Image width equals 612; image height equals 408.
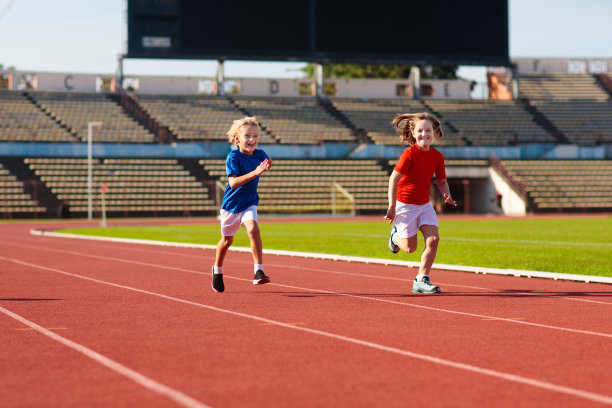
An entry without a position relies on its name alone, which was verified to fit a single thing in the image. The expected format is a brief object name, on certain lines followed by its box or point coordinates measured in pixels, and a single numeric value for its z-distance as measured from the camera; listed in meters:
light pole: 49.56
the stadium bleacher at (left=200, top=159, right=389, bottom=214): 54.38
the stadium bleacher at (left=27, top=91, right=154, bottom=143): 57.41
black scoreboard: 60.00
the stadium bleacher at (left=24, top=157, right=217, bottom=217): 52.50
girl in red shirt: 11.13
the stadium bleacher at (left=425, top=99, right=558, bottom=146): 63.44
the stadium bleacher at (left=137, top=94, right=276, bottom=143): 60.03
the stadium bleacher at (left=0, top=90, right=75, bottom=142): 55.56
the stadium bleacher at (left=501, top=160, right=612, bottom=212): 54.81
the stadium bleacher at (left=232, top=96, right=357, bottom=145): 61.66
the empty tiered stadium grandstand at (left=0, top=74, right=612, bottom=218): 53.16
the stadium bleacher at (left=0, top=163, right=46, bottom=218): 50.81
